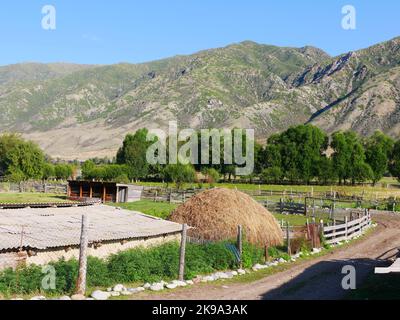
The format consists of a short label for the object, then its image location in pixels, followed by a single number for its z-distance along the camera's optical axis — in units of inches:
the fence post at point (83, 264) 562.3
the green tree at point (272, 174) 3624.5
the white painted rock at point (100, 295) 553.2
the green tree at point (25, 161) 2847.0
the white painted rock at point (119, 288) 589.8
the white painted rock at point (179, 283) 651.7
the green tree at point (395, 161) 3688.5
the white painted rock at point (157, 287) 619.5
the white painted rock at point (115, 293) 575.0
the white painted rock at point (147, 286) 624.9
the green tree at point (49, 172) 3666.3
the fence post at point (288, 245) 913.5
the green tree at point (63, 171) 3946.9
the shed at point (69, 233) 637.3
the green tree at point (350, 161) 3587.6
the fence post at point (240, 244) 789.9
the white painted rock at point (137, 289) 602.9
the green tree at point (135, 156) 3822.8
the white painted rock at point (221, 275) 715.4
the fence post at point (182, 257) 669.3
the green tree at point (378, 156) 3735.2
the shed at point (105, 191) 2143.2
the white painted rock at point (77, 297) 541.6
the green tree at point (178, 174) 3196.4
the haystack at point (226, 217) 942.4
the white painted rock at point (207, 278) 695.6
